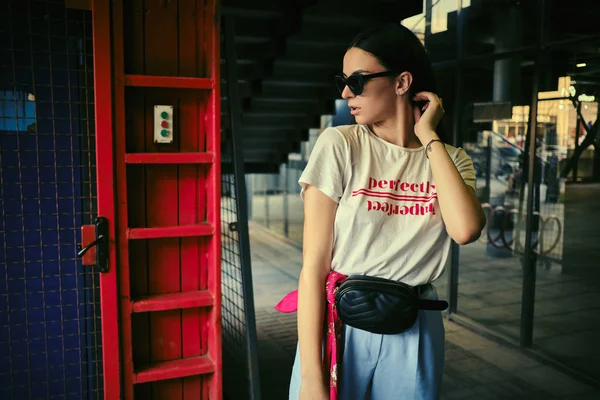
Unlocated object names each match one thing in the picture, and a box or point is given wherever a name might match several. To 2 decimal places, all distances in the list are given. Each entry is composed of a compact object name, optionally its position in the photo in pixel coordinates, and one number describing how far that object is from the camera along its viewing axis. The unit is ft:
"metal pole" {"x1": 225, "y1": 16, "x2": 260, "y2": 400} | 10.52
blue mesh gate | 9.32
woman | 5.17
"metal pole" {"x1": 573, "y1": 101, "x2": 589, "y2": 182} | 14.47
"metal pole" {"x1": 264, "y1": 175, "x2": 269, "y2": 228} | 36.33
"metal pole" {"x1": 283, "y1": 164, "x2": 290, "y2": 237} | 33.63
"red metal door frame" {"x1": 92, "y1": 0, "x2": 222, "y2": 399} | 8.89
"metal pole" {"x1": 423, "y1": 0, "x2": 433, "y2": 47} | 19.37
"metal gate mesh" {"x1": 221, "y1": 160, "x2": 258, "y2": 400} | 10.61
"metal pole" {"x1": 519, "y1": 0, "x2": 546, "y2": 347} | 15.46
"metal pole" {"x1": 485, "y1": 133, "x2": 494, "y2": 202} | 18.62
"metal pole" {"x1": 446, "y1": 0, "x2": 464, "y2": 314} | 18.35
